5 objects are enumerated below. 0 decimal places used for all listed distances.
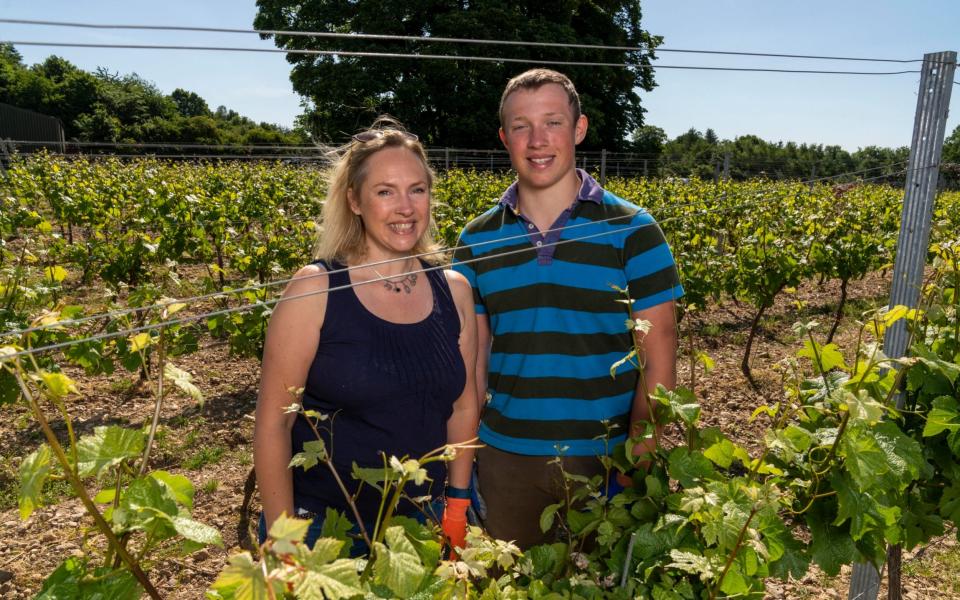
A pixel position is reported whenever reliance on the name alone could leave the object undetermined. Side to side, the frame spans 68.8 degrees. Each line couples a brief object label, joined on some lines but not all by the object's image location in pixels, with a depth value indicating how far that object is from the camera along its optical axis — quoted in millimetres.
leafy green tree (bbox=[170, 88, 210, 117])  63947
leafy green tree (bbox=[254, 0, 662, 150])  24578
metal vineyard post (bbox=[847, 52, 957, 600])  1812
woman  1691
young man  2000
